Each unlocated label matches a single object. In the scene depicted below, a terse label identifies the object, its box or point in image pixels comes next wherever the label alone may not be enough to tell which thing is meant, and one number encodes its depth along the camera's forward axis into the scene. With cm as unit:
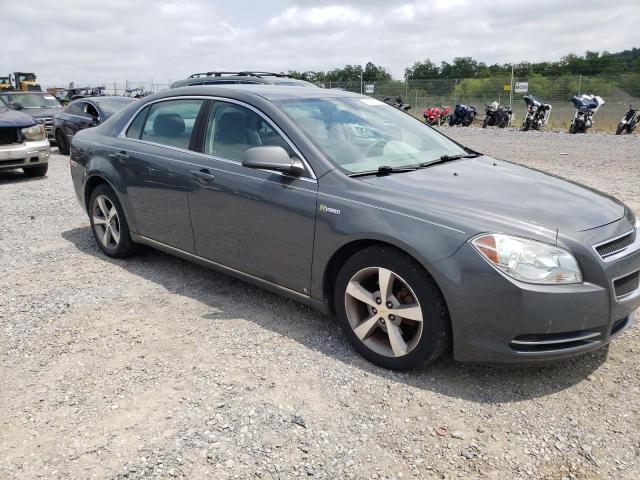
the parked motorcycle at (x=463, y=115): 2325
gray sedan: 289
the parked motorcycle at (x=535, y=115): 1992
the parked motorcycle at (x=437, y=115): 2450
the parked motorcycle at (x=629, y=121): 1767
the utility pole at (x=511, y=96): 2414
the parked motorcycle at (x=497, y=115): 2189
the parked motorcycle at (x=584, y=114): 1850
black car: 1299
